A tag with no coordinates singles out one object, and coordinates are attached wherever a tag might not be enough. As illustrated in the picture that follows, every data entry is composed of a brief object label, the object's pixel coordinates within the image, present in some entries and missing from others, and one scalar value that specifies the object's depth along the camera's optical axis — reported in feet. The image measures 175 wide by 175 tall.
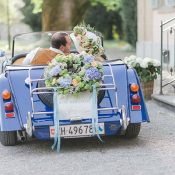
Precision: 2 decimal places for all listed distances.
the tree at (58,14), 57.98
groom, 23.84
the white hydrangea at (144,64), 35.35
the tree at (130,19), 88.17
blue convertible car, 21.80
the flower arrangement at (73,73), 21.83
